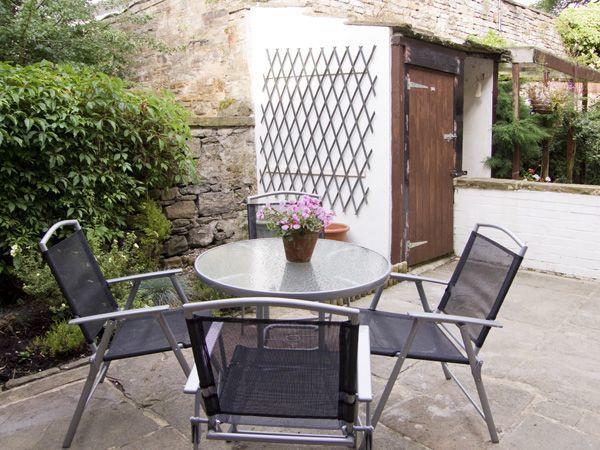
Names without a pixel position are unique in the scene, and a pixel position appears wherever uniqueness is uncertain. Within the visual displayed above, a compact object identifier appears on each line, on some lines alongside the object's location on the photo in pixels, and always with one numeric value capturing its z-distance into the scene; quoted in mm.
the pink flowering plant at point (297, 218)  2342
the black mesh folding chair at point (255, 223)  3416
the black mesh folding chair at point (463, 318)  2074
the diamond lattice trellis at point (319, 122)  4676
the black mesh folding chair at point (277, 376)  1539
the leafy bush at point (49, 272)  3281
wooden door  4734
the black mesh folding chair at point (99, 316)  2084
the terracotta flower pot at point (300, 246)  2424
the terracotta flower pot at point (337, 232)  4809
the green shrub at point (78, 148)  3449
